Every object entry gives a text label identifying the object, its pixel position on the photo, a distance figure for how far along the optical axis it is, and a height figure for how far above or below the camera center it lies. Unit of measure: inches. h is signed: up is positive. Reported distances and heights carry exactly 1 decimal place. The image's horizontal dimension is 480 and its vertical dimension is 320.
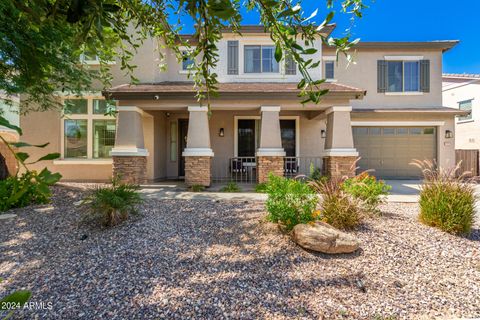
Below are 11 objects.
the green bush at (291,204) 165.0 -30.4
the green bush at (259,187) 318.2 -36.9
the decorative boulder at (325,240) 150.4 -48.5
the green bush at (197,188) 325.7 -38.6
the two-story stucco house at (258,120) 342.6 +61.4
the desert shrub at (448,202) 178.7 -31.4
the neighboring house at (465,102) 634.2 +150.1
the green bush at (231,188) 331.3 -39.6
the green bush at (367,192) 200.2 -26.4
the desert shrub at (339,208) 179.0 -35.4
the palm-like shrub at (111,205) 180.5 -34.3
